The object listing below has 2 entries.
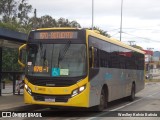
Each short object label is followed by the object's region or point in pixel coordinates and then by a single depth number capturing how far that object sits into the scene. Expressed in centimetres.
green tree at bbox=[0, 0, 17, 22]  7969
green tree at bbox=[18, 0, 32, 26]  8312
